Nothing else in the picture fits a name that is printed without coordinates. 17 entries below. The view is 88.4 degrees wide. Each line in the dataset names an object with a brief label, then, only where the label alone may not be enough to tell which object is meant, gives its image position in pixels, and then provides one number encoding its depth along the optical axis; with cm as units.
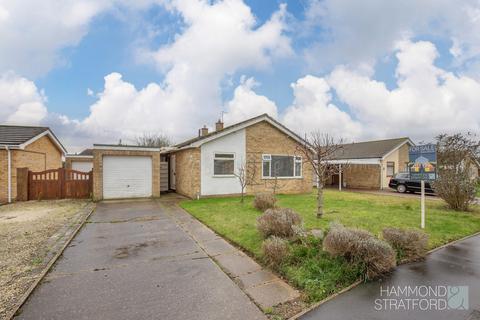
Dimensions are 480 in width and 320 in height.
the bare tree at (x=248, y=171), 1381
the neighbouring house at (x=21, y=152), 1223
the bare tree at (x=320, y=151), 828
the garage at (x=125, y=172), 1281
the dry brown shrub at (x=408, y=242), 501
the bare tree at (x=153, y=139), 3472
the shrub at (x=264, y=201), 958
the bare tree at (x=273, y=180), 1495
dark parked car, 1833
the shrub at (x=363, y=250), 422
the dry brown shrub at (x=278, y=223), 557
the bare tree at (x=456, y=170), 1011
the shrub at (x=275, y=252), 454
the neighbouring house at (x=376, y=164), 2259
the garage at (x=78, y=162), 2420
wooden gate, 1263
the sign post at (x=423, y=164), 716
